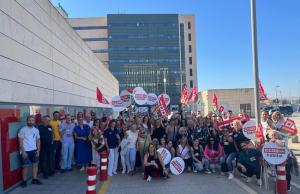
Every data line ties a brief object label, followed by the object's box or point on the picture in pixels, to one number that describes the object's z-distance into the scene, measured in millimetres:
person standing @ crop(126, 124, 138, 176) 6409
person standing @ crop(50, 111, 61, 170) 6433
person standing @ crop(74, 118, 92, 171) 6799
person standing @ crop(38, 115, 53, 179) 5898
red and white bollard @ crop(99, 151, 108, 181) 5410
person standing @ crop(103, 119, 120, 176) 6433
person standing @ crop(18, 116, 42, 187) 5316
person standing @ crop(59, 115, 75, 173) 6667
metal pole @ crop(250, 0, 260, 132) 6158
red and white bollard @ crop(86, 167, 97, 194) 3666
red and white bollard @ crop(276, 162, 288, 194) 4422
